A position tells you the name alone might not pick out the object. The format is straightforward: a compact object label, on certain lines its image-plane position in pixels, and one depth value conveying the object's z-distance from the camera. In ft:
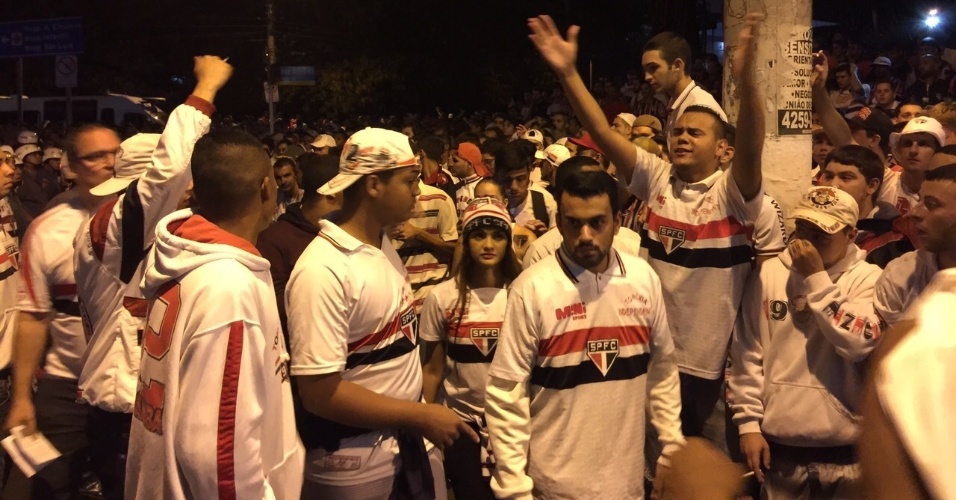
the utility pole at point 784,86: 18.20
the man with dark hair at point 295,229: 18.90
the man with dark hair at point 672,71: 19.17
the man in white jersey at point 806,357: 14.70
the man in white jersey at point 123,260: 14.80
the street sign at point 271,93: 82.28
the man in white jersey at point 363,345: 12.67
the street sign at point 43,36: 91.56
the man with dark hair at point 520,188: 25.18
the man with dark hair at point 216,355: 9.92
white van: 112.98
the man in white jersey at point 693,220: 15.34
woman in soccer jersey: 17.47
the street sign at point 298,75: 104.43
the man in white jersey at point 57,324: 16.93
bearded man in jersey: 13.42
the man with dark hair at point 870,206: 17.37
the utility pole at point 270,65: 82.33
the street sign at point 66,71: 75.36
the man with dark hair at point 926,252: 13.25
